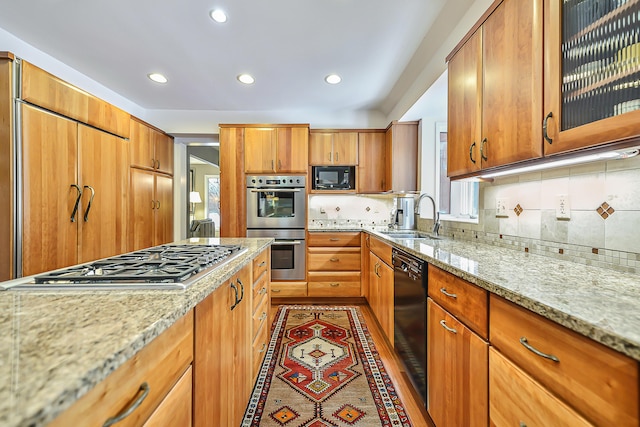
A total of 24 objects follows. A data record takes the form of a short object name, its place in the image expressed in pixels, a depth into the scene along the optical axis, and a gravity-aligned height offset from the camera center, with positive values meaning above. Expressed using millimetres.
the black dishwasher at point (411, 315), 1412 -633
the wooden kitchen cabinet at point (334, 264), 3176 -628
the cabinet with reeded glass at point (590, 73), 769 +468
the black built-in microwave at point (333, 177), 3475 +482
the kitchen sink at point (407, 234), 2559 -219
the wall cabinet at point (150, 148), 2832 +777
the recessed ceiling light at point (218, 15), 1813 +1401
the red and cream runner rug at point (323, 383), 1458 -1135
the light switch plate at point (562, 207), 1212 +30
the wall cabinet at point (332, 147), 3467 +878
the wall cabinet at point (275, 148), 3312 +825
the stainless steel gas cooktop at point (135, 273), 791 -211
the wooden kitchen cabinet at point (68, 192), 1744 +160
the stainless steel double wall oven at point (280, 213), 3266 -1
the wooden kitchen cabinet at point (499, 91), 1061 +599
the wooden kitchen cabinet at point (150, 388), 417 -350
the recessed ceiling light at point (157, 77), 2721 +1438
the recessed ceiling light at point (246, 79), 2701 +1422
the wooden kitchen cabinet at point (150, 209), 2822 +41
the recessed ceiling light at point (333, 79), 2689 +1415
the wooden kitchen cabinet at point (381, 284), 2055 -638
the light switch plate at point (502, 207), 1593 +39
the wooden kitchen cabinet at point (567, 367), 509 -363
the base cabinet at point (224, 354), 837 -561
